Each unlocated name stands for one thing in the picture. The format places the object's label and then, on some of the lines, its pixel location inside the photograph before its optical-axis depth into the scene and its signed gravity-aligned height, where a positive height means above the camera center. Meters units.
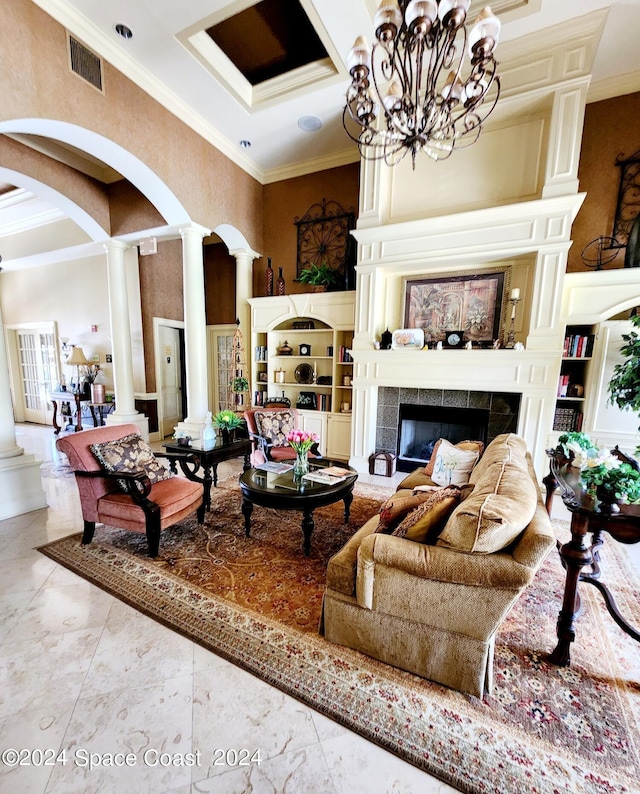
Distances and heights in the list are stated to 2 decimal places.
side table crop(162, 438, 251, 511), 3.08 -0.98
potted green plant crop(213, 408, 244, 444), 3.54 -0.75
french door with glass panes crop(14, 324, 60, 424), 7.25 -0.43
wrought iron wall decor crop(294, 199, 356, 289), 4.95 +1.83
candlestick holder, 3.77 +0.28
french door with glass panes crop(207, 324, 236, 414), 6.81 -0.23
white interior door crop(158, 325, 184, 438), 6.16 -0.48
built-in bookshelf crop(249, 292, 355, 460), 4.79 -0.07
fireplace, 3.92 -0.68
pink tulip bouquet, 2.65 -0.69
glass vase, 2.68 -0.89
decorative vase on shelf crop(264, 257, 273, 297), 5.34 +1.17
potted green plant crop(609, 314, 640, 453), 3.01 -0.16
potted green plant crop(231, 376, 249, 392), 5.32 -0.47
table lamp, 6.13 -0.12
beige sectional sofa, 1.34 -1.00
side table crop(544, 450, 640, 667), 1.49 -0.90
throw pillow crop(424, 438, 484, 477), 2.79 -0.75
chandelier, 1.84 +1.79
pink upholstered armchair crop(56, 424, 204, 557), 2.36 -1.04
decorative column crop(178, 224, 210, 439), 4.43 +0.31
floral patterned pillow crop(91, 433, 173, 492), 2.47 -0.81
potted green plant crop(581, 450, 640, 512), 1.52 -0.57
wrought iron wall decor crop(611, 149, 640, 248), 3.53 +1.73
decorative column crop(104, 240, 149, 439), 5.06 +0.25
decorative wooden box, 4.25 -1.37
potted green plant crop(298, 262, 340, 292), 4.84 +1.15
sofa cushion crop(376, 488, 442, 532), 1.76 -0.81
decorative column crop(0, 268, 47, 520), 3.02 -1.12
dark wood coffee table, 2.31 -0.98
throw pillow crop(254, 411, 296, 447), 4.00 -0.86
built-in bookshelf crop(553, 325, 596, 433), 3.56 -0.21
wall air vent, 2.88 +2.57
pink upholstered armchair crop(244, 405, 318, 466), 3.81 -0.91
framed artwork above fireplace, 3.90 +0.66
